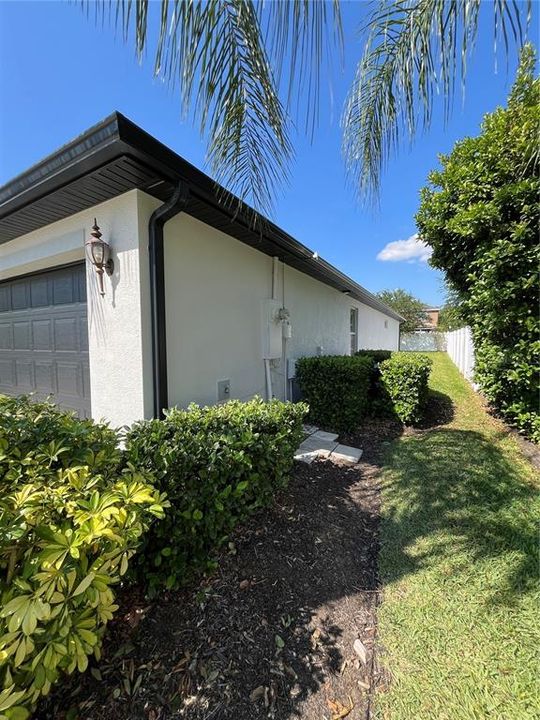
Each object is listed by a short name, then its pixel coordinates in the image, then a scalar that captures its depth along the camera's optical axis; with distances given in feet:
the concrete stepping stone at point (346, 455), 14.40
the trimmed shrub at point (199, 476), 6.48
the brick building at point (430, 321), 121.49
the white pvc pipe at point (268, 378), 18.24
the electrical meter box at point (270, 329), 17.92
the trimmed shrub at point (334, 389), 18.31
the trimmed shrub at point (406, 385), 18.85
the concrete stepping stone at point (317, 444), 15.49
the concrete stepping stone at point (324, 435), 17.03
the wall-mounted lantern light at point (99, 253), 11.05
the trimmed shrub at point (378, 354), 29.71
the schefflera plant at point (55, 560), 3.45
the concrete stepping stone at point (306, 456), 13.93
